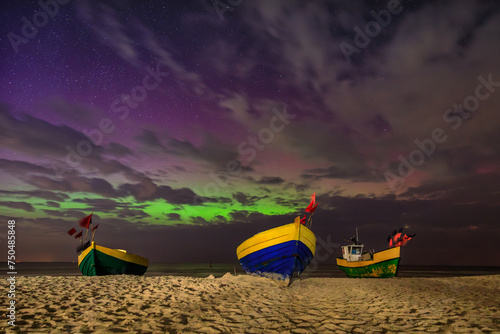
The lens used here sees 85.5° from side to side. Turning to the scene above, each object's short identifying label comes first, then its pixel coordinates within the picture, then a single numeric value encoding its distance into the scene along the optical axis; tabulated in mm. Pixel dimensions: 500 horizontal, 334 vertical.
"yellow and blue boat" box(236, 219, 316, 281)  13141
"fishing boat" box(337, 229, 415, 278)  22344
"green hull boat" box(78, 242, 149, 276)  16906
